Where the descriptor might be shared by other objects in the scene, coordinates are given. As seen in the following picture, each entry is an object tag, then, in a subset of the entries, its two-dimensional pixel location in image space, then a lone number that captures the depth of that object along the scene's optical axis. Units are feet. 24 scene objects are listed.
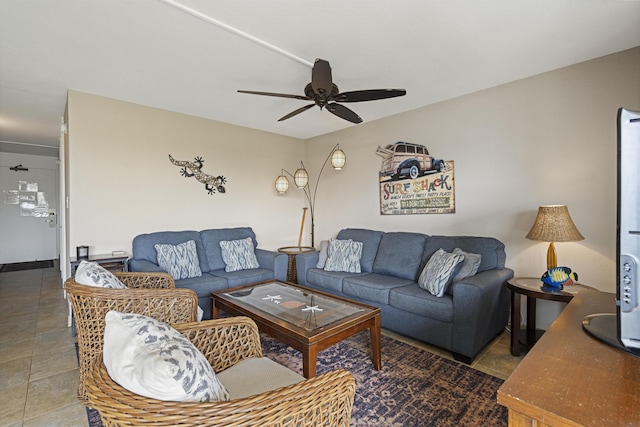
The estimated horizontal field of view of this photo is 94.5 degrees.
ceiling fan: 6.79
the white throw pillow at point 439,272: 8.64
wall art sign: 11.52
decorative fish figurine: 7.44
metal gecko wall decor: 12.78
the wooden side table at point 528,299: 7.26
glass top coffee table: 6.14
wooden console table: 2.01
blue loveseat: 10.15
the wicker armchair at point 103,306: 5.70
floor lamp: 12.68
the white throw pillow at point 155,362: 2.51
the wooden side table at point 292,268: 13.02
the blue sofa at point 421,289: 7.68
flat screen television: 2.66
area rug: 5.65
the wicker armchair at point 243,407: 2.37
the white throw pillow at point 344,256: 11.92
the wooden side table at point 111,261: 9.49
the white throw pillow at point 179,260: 10.44
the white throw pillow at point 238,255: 11.96
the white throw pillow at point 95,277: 5.82
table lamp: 7.80
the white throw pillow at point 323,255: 12.55
